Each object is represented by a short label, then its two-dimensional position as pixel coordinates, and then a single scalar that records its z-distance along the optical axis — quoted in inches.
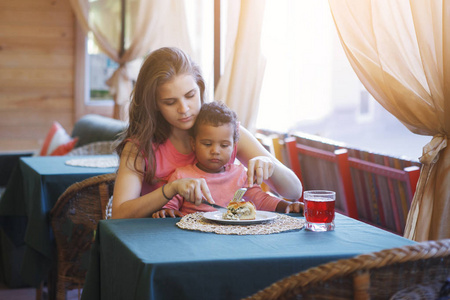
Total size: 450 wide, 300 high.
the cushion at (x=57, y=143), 170.9
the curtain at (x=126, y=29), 197.6
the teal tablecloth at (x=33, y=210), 104.2
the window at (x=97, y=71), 237.5
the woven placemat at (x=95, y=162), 125.3
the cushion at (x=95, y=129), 164.6
